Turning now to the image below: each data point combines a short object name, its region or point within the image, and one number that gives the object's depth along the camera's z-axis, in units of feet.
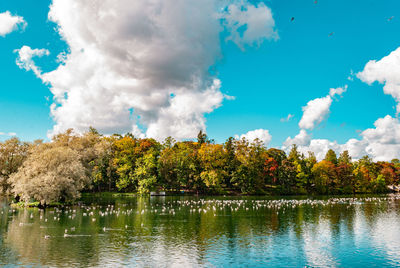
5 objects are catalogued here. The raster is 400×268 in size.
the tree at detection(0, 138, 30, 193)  235.61
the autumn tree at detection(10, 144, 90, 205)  182.80
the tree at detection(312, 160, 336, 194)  426.51
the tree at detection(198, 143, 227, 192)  360.48
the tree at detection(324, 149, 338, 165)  564.35
